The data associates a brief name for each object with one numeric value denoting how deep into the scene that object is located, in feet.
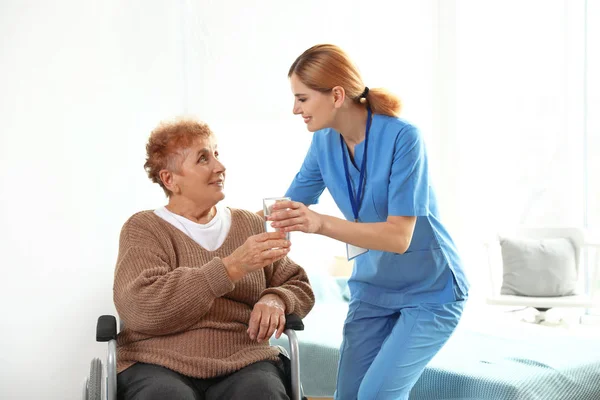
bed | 7.69
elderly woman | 6.43
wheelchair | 6.18
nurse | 6.59
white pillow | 15.02
